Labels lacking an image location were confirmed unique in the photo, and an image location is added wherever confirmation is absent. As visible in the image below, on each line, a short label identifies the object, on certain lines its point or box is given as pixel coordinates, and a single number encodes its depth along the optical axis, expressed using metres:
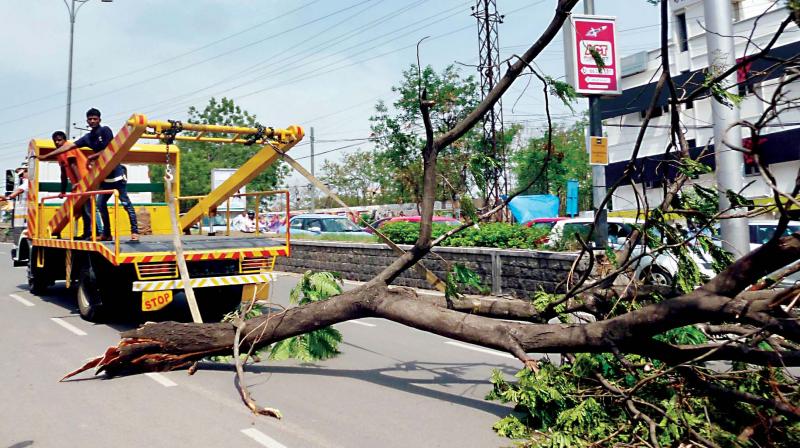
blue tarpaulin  23.67
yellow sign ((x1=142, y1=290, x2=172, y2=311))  8.20
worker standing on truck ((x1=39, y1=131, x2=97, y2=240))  9.65
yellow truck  8.30
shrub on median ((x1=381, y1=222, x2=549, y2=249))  12.34
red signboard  10.67
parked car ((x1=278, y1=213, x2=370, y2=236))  24.83
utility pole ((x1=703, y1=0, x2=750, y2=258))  8.99
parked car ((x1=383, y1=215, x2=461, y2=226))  19.27
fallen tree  3.98
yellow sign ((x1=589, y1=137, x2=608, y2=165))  10.40
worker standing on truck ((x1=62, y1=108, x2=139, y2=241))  9.34
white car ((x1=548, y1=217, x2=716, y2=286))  11.26
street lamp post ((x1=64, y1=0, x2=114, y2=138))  27.09
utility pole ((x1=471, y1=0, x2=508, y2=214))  24.75
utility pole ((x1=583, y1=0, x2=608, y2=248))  10.52
